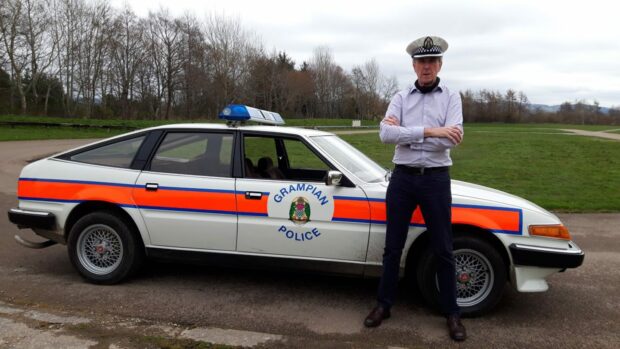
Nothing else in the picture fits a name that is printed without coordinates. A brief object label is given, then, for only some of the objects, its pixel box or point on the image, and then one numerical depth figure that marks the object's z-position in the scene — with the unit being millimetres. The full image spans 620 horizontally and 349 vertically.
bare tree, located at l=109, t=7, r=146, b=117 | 51531
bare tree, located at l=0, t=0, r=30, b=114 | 39250
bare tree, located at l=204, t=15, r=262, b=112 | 42969
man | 3480
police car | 3867
